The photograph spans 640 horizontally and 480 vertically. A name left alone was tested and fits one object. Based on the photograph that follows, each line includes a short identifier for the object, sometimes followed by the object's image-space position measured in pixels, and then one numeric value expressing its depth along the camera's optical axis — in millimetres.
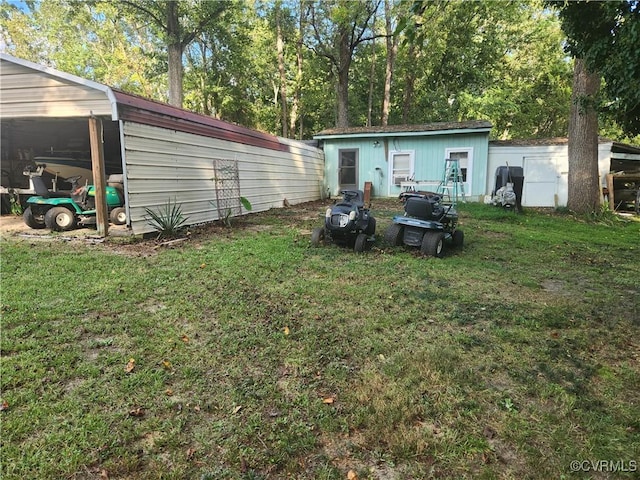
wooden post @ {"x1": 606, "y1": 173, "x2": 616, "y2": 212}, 11312
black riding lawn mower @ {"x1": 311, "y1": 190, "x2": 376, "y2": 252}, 5938
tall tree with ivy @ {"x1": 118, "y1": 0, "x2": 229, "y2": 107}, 16031
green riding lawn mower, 7188
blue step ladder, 9766
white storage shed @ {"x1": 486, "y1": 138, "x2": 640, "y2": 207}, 12367
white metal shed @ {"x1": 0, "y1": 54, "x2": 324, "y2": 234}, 6348
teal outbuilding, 13273
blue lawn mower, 5713
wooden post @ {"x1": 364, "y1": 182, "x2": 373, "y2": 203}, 11464
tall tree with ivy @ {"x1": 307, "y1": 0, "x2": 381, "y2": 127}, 18062
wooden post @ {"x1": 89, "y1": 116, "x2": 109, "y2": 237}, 6363
